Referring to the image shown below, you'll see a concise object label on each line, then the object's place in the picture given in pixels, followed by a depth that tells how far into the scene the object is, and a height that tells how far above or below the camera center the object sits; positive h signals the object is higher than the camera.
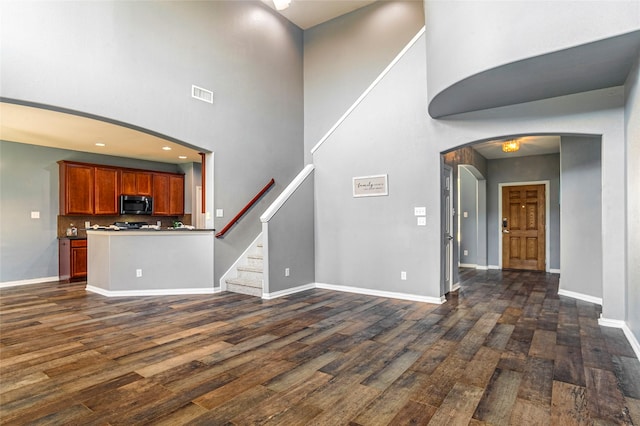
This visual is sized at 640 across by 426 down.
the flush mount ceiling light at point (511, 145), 6.54 +1.27
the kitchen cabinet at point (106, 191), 7.45 +0.49
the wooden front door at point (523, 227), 8.16 -0.38
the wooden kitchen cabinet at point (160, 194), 8.45 +0.47
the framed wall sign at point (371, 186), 5.38 +0.42
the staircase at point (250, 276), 5.40 -1.07
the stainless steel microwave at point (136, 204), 7.79 +0.21
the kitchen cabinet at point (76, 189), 6.98 +0.51
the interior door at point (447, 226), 5.05 -0.22
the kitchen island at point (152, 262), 5.34 -0.77
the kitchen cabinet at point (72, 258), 6.88 -0.91
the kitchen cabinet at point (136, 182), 7.89 +0.72
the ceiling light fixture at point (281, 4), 5.59 +3.42
